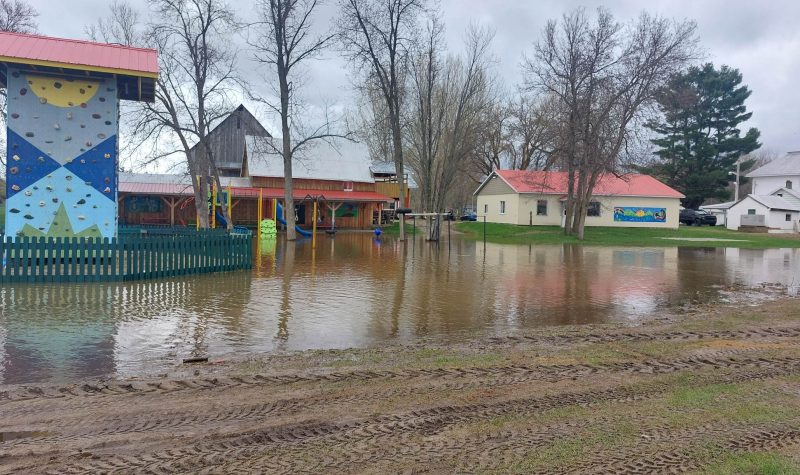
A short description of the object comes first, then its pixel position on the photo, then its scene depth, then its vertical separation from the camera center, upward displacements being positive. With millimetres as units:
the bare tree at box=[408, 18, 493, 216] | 36866 +8123
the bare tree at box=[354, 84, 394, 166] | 48191 +8652
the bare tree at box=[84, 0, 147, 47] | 28703 +9417
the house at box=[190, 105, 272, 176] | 55656 +8119
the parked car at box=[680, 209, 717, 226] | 56625 +1300
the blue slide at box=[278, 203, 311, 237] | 35953 -436
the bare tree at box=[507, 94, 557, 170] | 52406 +9133
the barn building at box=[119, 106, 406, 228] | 39469 +2367
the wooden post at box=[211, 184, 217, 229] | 35469 +862
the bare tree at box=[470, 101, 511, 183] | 50812 +8504
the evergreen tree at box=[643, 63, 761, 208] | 58688 +9794
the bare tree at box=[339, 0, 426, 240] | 31766 +9863
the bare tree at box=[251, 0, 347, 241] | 29188 +8698
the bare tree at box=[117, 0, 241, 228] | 26358 +6367
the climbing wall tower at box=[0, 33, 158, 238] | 13898 +2159
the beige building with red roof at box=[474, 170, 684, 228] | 45656 +2259
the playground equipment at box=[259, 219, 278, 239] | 33662 -338
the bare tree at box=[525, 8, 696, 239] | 33344 +8534
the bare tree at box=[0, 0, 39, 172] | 27212 +9794
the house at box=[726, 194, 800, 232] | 48812 +1651
